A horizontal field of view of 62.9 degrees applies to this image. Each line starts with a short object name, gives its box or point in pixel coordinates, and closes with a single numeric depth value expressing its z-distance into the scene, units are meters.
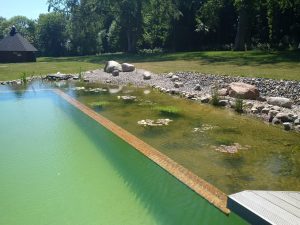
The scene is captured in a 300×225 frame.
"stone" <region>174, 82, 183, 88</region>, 10.68
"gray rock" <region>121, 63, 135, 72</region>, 14.74
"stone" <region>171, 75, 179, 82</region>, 11.76
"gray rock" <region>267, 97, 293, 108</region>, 7.24
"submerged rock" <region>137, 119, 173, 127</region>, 6.39
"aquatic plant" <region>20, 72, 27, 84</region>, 13.43
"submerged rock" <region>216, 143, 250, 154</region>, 4.94
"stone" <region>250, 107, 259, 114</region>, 7.16
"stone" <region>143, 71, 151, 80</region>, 12.75
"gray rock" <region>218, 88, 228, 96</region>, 8.82
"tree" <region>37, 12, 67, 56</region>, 37.91
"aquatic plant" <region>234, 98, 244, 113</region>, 7.44
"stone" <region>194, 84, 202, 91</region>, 9.98
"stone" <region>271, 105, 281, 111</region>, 6.96
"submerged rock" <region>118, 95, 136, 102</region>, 9.14
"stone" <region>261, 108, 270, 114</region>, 7.00
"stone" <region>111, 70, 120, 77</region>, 14.19
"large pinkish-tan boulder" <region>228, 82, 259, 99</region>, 8.20
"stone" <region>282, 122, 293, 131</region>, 6.01
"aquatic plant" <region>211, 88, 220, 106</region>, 8.10
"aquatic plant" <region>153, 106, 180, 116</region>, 7.37
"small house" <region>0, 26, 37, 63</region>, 26.92
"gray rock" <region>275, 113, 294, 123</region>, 6.33
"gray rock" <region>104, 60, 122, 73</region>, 15.01
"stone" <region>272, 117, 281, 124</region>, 6.37
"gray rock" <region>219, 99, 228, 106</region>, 8.02
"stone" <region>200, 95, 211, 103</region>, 8.44
